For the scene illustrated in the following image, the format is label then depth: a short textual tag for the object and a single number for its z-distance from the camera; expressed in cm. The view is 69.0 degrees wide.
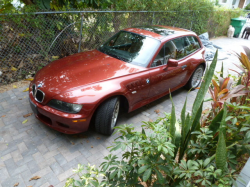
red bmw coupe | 271
